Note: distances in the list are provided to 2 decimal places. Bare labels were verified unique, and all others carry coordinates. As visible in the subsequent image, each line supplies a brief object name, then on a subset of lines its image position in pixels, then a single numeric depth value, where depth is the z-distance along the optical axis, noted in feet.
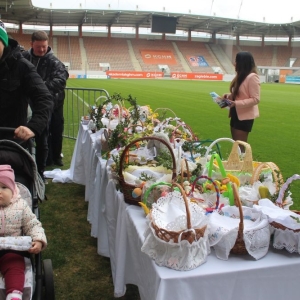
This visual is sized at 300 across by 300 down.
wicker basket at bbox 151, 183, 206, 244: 5.26
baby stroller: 7.41
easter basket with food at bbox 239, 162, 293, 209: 7.11
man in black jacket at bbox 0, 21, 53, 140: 8.98
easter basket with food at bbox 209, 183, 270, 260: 5.66
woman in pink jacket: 15.31
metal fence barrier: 31.19
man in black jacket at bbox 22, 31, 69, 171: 15.41
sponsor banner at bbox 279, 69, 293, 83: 161.36
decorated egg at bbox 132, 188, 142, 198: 7.48
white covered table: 5.25
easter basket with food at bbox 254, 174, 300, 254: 5.79
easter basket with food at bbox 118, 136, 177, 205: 7.61
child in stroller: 6.58
